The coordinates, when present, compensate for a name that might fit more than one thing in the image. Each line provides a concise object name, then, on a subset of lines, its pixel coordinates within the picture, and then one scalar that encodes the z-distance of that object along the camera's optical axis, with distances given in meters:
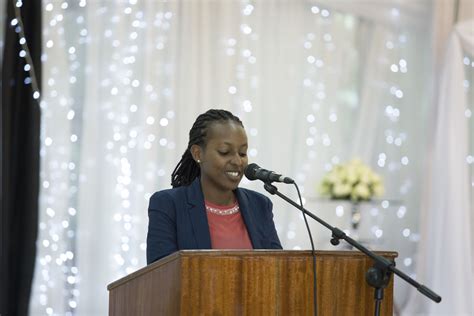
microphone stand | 4.76
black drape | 10.04
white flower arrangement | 10.96
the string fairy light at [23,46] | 10.04
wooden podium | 4.67
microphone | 5.01
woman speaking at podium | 5.66
